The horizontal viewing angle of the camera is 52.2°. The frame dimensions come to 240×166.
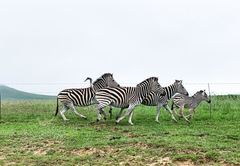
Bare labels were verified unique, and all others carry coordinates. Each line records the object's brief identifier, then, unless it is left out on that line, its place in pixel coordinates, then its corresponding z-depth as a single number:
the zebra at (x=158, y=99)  11.76
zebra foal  12.15
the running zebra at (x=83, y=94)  12.40
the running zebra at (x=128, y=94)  10.83
